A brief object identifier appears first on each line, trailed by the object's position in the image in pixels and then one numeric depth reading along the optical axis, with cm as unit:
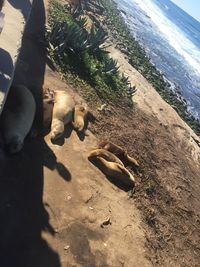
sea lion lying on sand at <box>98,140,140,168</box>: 480
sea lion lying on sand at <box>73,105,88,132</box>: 480
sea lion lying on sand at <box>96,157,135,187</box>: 451
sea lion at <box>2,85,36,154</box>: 362
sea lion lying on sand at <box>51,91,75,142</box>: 434
